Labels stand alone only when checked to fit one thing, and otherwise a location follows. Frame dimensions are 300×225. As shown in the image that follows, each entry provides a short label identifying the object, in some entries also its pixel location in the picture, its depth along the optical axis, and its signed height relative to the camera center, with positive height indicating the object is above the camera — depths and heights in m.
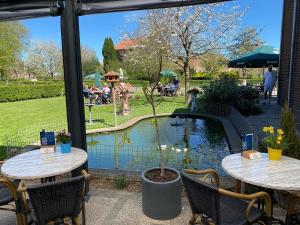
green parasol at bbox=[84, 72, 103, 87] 14.46 +0.08
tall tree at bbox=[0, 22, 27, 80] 23.52 +3.40
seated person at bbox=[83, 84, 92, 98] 14.51 -0.57
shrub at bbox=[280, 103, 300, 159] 2.78 -0.58
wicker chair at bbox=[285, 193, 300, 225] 1.98 -1.05
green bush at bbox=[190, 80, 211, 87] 21.69 -0.23
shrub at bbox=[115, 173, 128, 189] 3.41 -1.32
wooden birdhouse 10.31 +0.13
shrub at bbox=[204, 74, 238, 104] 9.60 -0.42
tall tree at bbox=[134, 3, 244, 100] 14.17 +2.89
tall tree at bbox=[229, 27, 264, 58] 15.86 +2.24
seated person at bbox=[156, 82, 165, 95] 15.43 -0.57
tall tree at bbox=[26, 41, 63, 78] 35.47 +2.91
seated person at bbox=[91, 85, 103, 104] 14.91 -0.82
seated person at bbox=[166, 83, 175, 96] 17.39 -0.68
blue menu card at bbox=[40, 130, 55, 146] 2.77 -0.59
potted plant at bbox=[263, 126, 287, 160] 2.32 -0.59
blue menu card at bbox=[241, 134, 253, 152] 2.49 -0.59
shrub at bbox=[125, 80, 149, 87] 20.11 -0.23
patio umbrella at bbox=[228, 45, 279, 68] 10.02 +0.81
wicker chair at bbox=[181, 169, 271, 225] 1.74 -0.94
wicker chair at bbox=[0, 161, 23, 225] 2.11 -0.98
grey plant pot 2.57 -1.17
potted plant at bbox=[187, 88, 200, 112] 11.53 -0.89
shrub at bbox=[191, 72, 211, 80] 23.50 +0.31
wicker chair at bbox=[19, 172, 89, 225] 1.80 -0.85
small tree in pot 2.58 -1.10
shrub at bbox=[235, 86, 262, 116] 8.23 -0.76
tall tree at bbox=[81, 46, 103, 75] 34.16 +2.71
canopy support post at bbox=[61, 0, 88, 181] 2.94 +0.07
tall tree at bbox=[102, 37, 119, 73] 33.93 +3.70
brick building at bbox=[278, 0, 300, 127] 6.64 +0.26
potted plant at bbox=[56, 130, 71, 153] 2.70 -0.61
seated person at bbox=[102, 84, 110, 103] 14.85 -0.76
